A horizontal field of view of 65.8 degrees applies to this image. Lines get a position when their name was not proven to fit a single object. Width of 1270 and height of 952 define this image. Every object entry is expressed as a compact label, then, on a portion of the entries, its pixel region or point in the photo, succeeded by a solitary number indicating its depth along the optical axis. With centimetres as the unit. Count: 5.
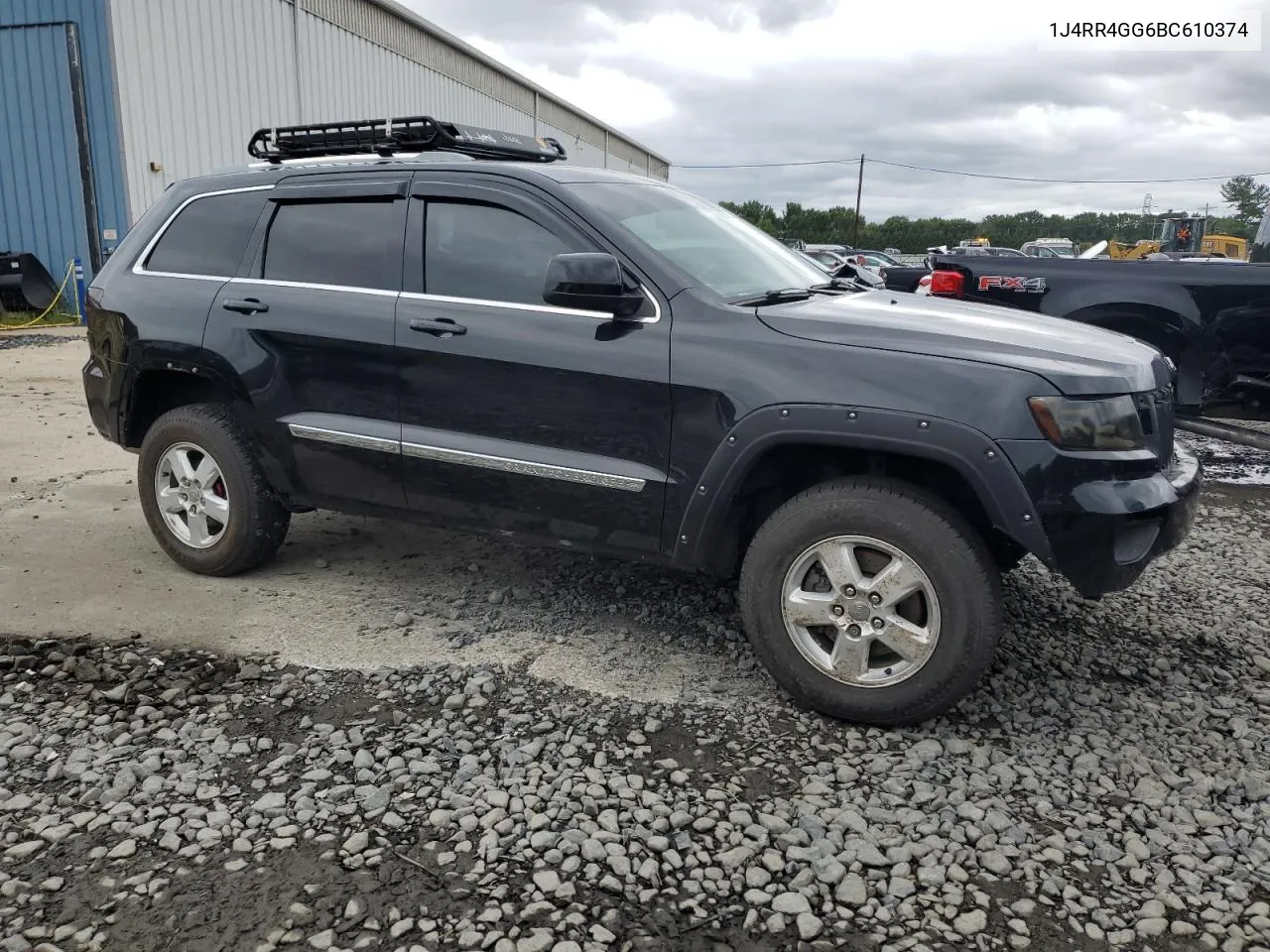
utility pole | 6351
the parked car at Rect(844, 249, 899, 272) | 3041
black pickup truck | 629
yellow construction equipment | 2716
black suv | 306
